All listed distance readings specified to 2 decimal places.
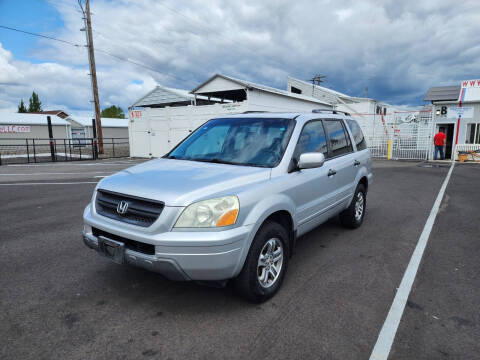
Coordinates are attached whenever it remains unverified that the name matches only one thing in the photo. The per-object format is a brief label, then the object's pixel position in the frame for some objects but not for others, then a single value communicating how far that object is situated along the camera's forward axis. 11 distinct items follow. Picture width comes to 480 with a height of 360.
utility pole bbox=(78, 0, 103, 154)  21.55
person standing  17.72
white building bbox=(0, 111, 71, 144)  39.25
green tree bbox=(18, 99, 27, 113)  72.62
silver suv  2.53
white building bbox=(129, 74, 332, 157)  18.06
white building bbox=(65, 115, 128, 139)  51.74
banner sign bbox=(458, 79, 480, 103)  17.97
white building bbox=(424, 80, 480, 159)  17.86
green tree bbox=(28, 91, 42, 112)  74.56
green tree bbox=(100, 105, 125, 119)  84.88
